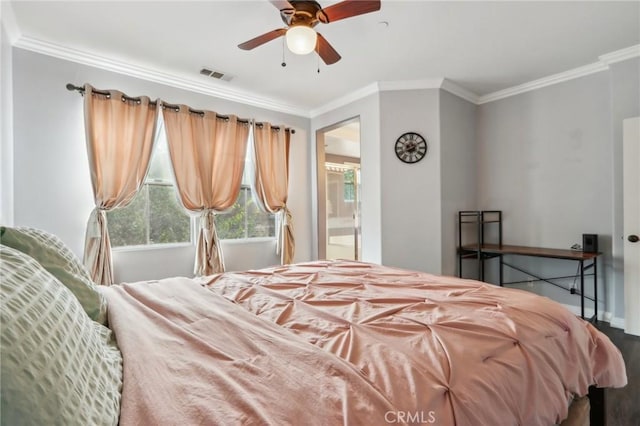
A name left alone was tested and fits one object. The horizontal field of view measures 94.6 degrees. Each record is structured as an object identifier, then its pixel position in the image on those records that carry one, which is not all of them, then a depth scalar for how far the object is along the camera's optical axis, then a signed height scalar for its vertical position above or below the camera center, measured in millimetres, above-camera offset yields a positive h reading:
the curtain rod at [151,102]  2814 +1185
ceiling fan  1856 +1277
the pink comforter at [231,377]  668 -451
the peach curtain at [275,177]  4023 +455
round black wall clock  3676 +754
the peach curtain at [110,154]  2834 +591
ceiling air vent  3299 +1571
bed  655 -447
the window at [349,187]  6051 +446
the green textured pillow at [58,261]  1061 -184
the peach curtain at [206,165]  3379 +559
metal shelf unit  3730 -343
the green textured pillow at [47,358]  448 -264
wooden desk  2922 -518
